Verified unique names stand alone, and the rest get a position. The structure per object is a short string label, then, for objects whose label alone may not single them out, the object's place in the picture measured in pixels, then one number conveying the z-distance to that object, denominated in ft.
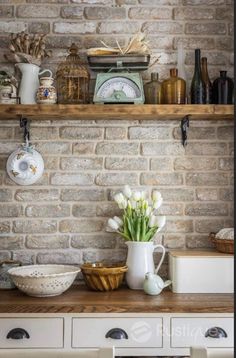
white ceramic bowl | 6.59
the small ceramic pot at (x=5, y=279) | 7.43
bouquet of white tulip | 7.47
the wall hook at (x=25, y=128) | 8.00
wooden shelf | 7.35
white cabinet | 6.32
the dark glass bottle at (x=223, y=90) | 7.69
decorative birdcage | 7.86
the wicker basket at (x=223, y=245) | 7.30
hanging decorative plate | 7.90
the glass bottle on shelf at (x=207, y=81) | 7.78
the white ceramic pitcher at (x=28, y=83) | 7.88
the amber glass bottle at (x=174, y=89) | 7.73
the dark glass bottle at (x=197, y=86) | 7.74
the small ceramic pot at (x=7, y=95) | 7.68
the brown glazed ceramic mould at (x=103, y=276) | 7.07
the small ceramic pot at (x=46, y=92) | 7.63
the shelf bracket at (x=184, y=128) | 8.09
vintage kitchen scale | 7.61
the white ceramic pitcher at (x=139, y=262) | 7.38
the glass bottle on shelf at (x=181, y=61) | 8.11
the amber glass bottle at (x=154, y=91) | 7.86
